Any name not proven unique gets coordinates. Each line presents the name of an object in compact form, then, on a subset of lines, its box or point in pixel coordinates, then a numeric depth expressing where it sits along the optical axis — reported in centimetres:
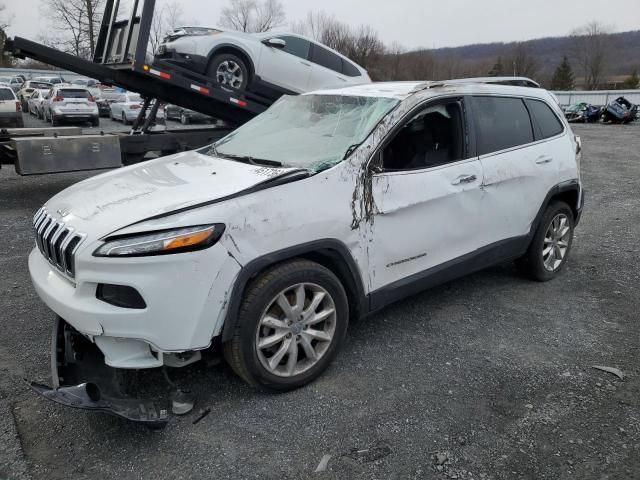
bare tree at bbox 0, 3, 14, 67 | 5722
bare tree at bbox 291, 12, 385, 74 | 5700
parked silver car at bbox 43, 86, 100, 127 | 2002
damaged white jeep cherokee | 253
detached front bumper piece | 248
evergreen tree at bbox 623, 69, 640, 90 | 6218
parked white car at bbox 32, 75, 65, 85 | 3462
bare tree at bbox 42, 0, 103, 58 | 3884
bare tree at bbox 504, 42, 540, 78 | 7681
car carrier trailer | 684
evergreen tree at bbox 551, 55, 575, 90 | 7162
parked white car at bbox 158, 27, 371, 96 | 827
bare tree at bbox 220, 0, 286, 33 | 5422
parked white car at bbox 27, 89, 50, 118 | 2262
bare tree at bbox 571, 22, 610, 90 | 7688
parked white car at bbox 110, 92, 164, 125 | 2225
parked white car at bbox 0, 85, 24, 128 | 1708
